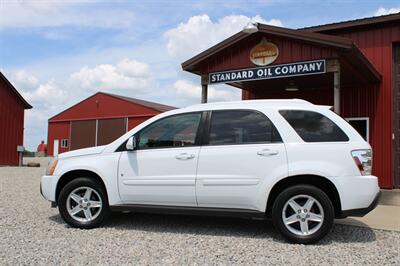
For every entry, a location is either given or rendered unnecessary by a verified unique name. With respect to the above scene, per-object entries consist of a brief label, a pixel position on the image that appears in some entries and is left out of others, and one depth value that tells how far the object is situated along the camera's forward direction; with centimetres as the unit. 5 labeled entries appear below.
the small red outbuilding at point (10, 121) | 2159
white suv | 516
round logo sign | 938
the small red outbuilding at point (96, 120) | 3262
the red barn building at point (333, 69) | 880
